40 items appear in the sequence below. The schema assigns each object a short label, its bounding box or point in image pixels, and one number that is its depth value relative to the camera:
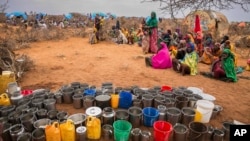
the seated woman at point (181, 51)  6.85
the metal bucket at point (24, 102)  3.68
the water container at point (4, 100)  3.71
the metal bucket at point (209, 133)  3.14
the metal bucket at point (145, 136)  2.95
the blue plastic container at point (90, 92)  4.09
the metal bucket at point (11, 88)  4.01
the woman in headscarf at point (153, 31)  9.14
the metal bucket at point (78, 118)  3.30
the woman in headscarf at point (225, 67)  5.98
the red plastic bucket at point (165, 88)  4.47
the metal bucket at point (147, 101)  3.78
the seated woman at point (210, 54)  7.36
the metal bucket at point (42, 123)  3.12
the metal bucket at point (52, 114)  3.39
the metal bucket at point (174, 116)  3.38
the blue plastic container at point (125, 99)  3.82
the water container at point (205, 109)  3.46
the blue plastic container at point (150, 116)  3.36
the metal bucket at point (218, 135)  3.10
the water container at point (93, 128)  3.00
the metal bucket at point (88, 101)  3.78
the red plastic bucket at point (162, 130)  2.86
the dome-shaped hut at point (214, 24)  13.49
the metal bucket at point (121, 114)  3.40
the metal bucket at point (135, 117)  3.38
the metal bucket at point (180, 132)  3.01
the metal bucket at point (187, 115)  3.46
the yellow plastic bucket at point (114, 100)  3.86
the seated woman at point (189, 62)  6.52
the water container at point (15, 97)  3.79
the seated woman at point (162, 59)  7.16
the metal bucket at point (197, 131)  2.97
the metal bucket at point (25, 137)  2.78
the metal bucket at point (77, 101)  3.89
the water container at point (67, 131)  2.86
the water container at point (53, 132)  2.79
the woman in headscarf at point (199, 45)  8.80
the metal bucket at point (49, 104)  3.65
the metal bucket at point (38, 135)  2.83
